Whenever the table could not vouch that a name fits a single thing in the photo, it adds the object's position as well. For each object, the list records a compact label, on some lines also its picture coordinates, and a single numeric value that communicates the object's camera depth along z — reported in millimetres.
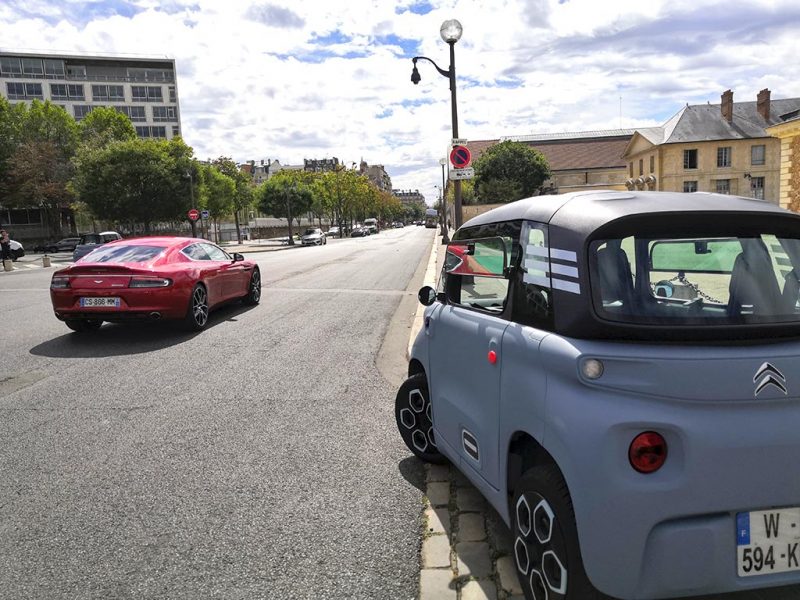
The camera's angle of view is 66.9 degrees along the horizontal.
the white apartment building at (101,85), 80062
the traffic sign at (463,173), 13508
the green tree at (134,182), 47781
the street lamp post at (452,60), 14602
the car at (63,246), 50219
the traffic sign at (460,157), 13765
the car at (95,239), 34819
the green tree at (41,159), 54750
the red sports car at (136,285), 8156
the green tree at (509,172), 73562
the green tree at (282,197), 74500
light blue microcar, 1955
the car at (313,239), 57594
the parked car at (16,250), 36872
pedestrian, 30406
